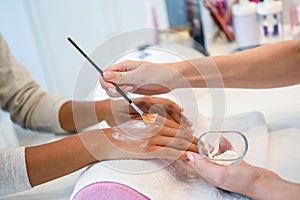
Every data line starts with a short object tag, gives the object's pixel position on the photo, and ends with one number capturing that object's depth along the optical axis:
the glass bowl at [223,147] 0.63
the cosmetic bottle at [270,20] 1.15
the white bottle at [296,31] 1.17
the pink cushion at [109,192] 0.61
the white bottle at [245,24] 1.18
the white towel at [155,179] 0.62
